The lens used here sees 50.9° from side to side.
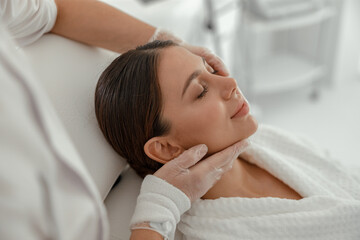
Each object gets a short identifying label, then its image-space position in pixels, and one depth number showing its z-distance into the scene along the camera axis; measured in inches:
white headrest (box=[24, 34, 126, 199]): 37.2
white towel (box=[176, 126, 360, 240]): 37.6
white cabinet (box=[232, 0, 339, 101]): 93.1
